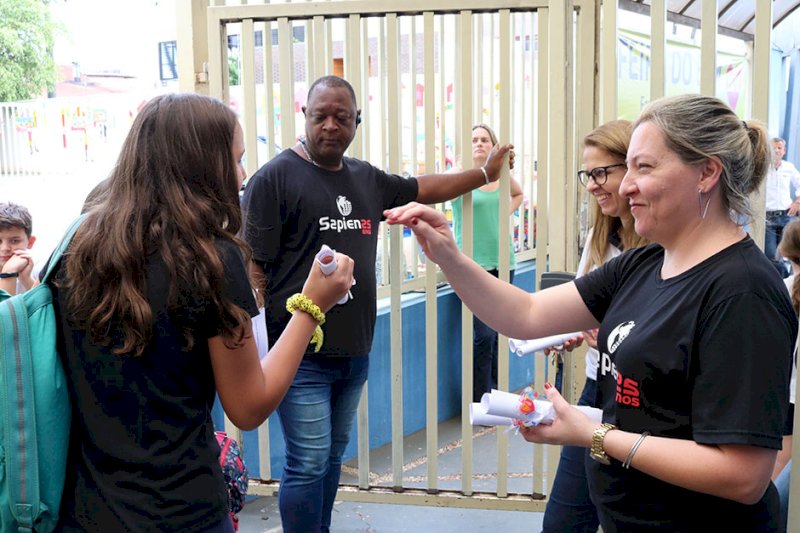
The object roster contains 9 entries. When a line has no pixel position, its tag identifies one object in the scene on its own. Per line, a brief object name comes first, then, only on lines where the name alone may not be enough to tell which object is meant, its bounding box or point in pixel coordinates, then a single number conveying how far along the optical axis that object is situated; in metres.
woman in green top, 5.18
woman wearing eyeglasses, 2.42
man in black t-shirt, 3.01
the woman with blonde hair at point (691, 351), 1.43
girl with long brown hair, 1.53
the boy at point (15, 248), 3.00
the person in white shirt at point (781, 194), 7.96
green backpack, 1.52
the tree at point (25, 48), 11.17
